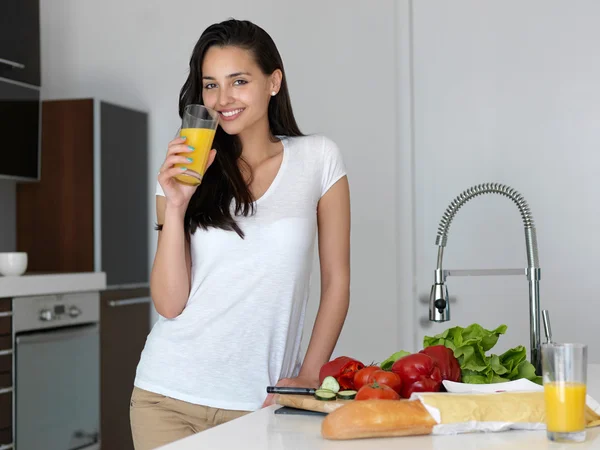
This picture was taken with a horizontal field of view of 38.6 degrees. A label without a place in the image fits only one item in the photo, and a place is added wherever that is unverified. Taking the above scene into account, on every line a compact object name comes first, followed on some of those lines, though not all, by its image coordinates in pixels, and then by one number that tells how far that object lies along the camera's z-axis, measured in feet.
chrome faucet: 5.99
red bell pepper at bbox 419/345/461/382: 4.89
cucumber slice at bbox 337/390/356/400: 4.59
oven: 10.87
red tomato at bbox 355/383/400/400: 4.33
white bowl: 11.23
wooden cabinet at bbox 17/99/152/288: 12.66
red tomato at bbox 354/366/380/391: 4.71
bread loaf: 3.87
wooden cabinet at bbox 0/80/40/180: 11.96
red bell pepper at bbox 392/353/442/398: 4.66
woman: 5.93
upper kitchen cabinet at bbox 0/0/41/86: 11.90
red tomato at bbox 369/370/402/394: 4.59
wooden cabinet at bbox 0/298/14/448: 10.54
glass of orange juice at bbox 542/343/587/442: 3.75
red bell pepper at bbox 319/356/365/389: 4.86
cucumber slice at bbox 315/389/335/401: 4.56
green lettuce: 5.05
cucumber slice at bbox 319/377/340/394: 4.71
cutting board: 4.44
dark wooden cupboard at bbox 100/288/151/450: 12.48
